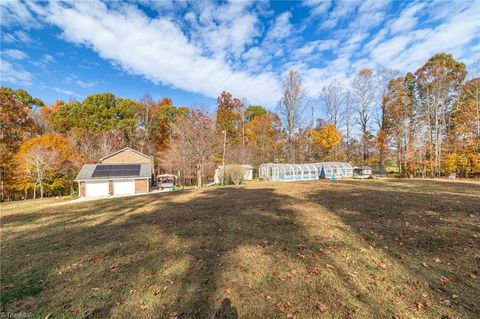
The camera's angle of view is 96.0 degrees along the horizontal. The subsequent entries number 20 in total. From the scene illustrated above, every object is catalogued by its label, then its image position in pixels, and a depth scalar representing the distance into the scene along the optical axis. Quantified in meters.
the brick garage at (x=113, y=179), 24.55
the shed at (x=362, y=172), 30.36
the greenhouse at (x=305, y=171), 28.22
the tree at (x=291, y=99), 36.09
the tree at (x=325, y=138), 38.44
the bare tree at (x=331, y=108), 40.41
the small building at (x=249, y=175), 34.00
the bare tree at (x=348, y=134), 38.94
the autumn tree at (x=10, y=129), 25.06
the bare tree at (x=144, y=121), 39.44
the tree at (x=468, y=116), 24.91
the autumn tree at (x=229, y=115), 43.35
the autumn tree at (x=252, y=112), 46.24
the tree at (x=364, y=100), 34.88
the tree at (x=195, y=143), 27.66
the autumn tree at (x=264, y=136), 40.41
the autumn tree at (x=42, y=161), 24.59
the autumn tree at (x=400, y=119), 30.78
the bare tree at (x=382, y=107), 34.41
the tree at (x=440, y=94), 28.48
